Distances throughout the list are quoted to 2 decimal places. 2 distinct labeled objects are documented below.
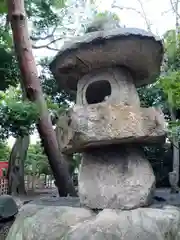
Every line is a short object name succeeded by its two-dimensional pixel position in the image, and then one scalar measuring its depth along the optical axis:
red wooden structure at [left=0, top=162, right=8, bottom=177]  8.58
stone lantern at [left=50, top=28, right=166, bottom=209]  2.17
